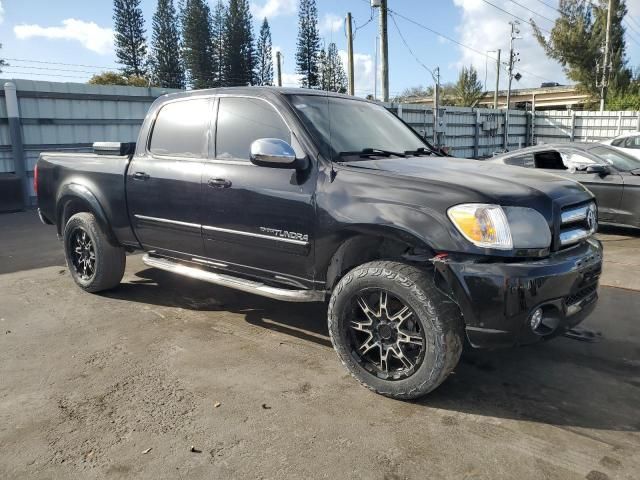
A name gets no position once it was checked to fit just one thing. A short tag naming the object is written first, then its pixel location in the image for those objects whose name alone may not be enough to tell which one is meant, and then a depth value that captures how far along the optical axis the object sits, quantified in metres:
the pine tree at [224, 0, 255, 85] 59.28
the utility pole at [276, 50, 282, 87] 47.06
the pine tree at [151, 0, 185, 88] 55.03
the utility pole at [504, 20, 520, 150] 47.27
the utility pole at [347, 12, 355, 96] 24.33
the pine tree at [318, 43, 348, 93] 60.86
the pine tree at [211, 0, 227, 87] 59.78
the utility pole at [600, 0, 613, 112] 30.08
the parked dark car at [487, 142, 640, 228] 7.60
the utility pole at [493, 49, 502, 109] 52.92
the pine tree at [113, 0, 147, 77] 52.72
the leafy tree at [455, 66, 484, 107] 66.62
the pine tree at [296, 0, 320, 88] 56.12
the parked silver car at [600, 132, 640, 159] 10.62
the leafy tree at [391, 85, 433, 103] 83.36
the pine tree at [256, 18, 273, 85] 65.57
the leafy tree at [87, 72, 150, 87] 50.61
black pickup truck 2.89
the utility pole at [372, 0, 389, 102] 16.39
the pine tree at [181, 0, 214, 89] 56.91
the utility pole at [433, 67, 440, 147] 18.38
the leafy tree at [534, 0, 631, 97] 41.38
